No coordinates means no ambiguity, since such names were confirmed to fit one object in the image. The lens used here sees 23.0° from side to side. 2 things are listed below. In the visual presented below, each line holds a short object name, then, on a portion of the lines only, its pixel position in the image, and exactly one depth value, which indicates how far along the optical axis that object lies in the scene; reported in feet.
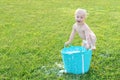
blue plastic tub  11.80
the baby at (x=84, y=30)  11.69
